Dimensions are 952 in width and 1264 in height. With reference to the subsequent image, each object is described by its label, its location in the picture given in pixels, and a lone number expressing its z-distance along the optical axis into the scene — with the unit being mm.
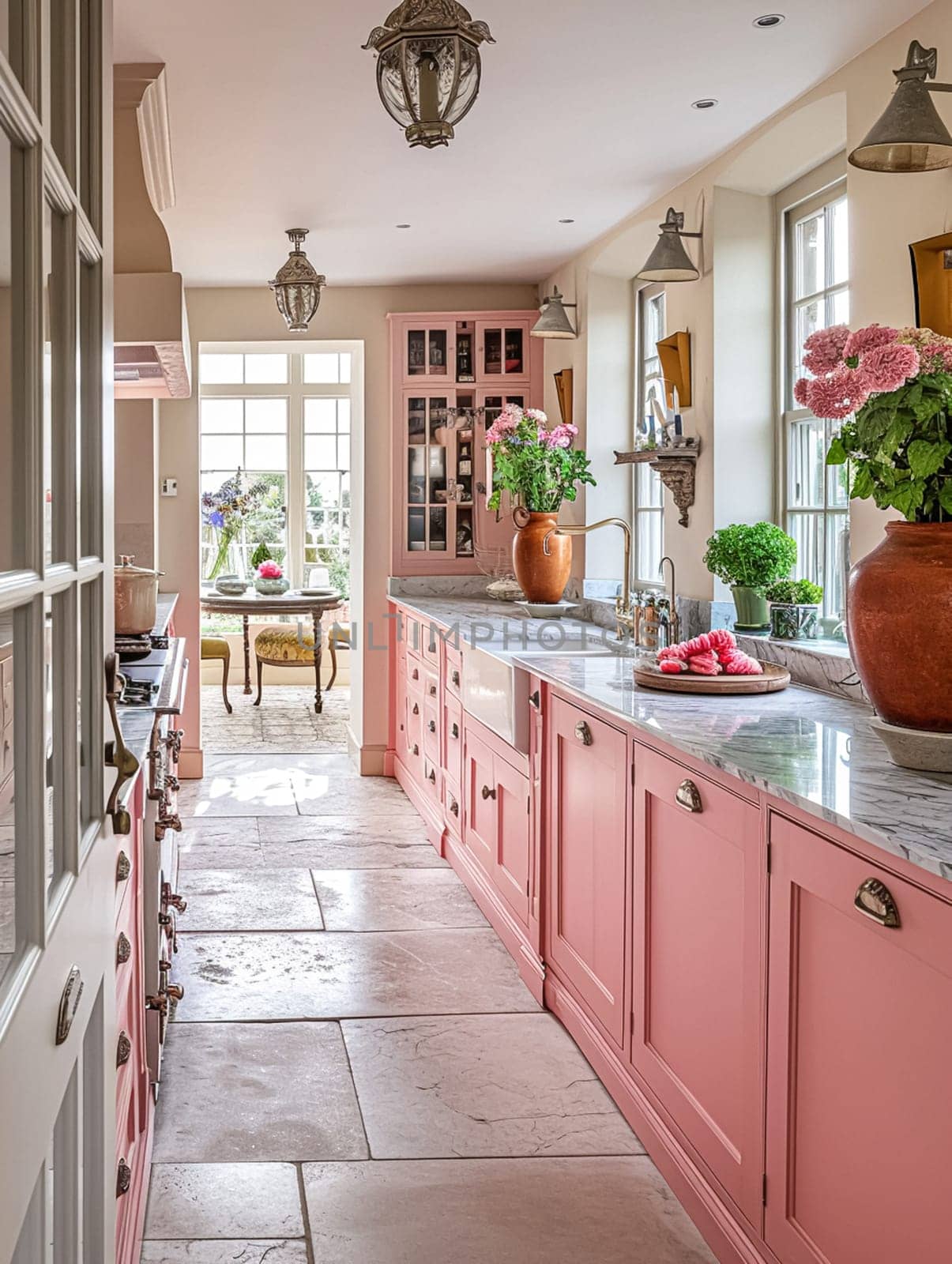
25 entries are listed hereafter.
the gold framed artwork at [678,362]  4090
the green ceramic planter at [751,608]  3555
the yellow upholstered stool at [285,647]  8352
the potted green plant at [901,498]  1850
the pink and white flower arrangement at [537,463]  5020
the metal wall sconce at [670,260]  3561
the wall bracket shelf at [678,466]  4023
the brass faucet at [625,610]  3782
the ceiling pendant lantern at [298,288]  4875
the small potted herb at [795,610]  3383
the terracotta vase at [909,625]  1862
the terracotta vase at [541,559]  5016
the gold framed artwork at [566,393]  5562
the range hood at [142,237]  3115
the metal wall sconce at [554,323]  4934
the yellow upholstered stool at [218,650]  8305
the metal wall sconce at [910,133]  2264
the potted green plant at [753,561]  3504
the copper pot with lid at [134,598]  3691
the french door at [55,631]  838
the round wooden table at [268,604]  7422
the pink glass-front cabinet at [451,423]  6121
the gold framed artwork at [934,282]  2555
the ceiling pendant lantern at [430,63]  1850
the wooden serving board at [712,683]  2902
